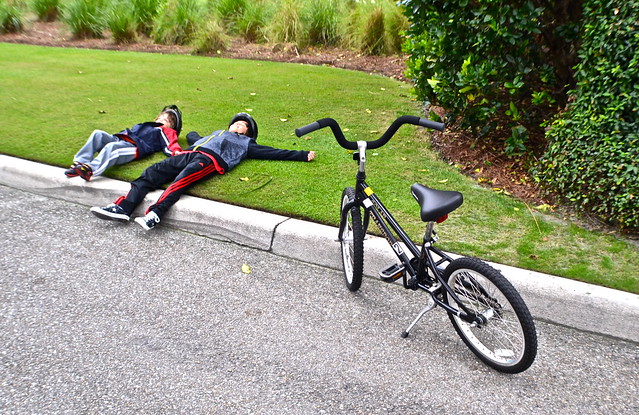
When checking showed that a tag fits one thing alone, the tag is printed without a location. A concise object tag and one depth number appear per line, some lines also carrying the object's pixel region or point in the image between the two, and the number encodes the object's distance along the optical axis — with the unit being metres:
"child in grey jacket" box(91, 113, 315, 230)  4.49
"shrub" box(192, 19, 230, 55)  11.45
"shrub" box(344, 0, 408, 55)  10.79
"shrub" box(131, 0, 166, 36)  12.74
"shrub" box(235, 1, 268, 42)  12.34
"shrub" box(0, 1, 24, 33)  13.39
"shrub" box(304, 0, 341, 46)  11.73
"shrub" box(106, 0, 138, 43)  12.33
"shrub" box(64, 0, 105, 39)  12.88
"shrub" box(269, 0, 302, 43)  11.65
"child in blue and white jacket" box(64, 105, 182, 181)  5.00
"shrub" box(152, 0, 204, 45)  12.21
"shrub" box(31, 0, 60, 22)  14.50
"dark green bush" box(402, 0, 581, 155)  4.86
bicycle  2.75
